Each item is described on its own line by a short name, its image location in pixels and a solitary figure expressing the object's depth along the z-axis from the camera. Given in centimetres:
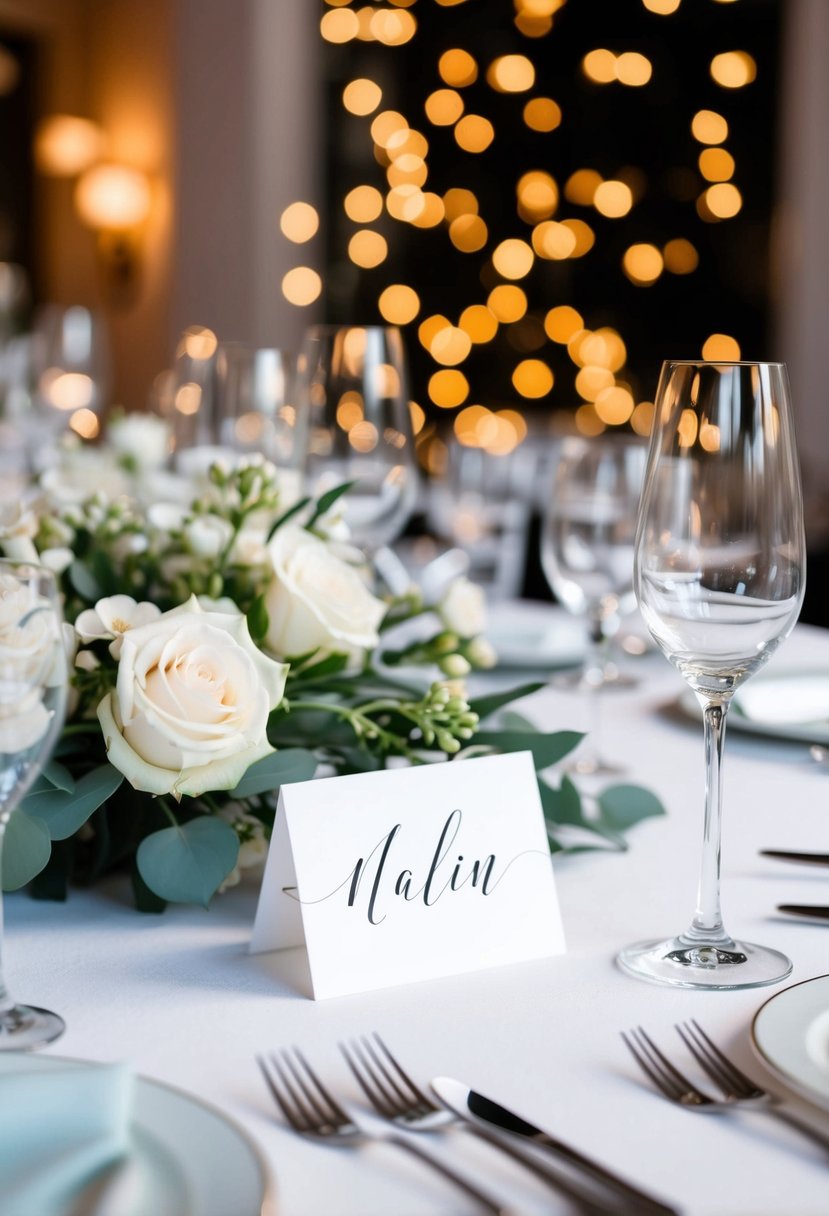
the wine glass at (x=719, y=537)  86
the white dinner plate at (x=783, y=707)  119
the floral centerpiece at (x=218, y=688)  88
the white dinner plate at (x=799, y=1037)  76
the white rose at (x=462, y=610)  108
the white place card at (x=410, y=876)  87
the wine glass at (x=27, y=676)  77
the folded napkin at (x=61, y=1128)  71
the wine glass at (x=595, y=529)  120
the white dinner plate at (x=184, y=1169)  70
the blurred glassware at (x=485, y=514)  302
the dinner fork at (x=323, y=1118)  73
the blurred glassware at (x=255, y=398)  129
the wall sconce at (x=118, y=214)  637
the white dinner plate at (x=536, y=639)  139
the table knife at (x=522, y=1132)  71
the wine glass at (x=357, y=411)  126
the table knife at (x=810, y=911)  94
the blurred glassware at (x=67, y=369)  259
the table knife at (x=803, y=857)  101
